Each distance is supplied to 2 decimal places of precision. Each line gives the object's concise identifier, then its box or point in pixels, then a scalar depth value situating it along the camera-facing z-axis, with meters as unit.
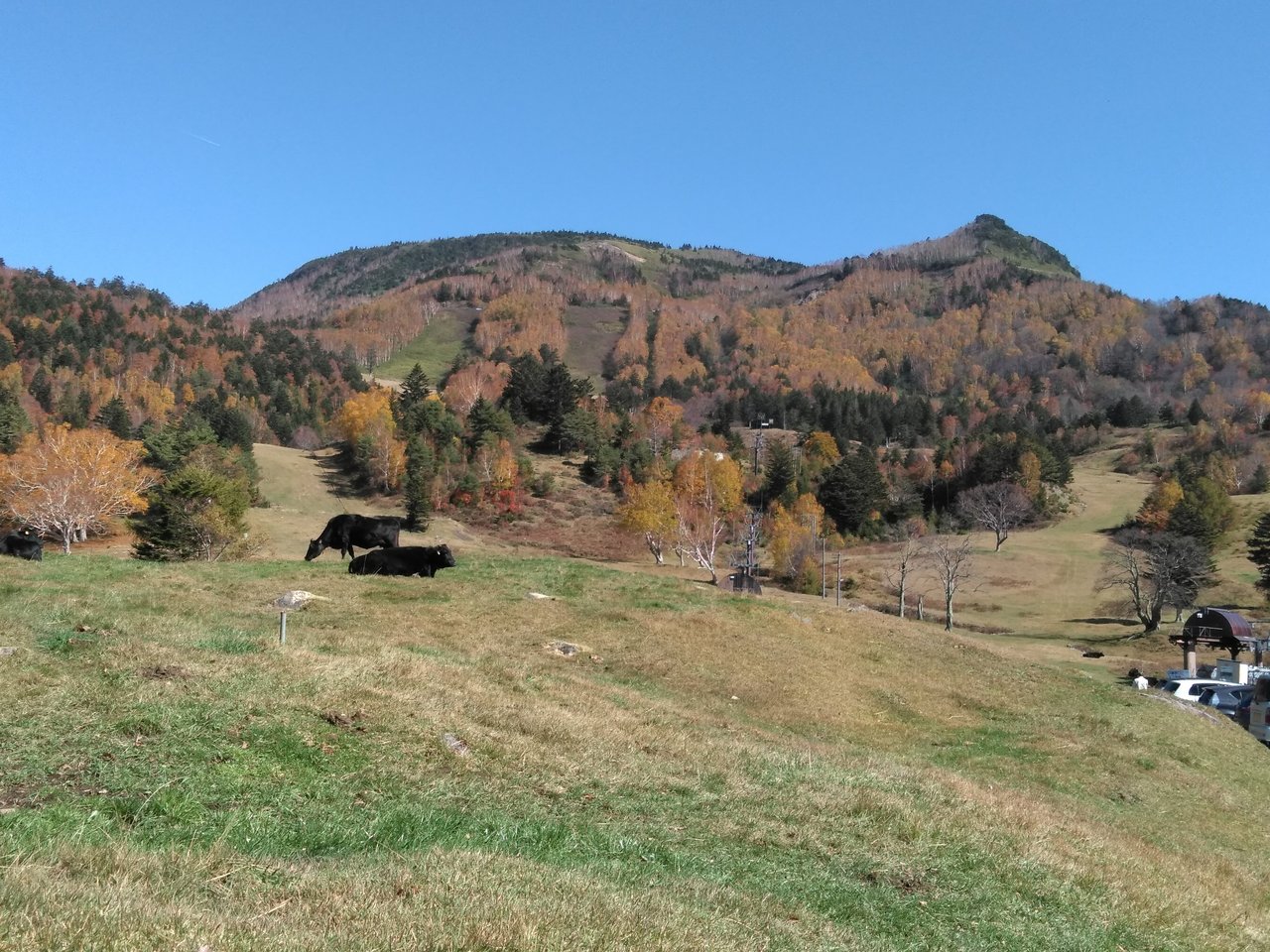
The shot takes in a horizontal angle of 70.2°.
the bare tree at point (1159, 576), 69.69
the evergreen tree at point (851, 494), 112.56
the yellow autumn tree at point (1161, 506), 101.50
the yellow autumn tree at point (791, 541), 85.94
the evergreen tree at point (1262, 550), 78.50
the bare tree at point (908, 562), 82.16
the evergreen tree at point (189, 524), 37.25
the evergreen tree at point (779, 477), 115.88
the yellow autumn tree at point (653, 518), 72.75
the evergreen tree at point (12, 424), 87.93
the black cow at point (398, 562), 27.94
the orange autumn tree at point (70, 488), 61.94
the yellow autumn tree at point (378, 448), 102.12
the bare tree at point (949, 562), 70.94
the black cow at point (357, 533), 34.56
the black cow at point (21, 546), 29.66
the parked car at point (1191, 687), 34.56
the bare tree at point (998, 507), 103.75
